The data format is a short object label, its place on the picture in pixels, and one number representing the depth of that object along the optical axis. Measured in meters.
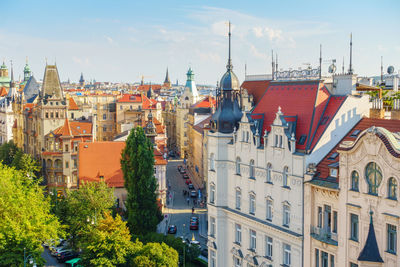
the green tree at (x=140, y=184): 70.56
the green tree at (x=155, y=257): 53.50
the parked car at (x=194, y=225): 80.31
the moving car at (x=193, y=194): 104.38
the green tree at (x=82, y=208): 67.44
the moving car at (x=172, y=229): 78.06
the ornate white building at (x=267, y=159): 45.94
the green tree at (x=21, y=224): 56.69
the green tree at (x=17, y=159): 104.31
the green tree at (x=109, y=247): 55.47
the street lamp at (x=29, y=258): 52.88
